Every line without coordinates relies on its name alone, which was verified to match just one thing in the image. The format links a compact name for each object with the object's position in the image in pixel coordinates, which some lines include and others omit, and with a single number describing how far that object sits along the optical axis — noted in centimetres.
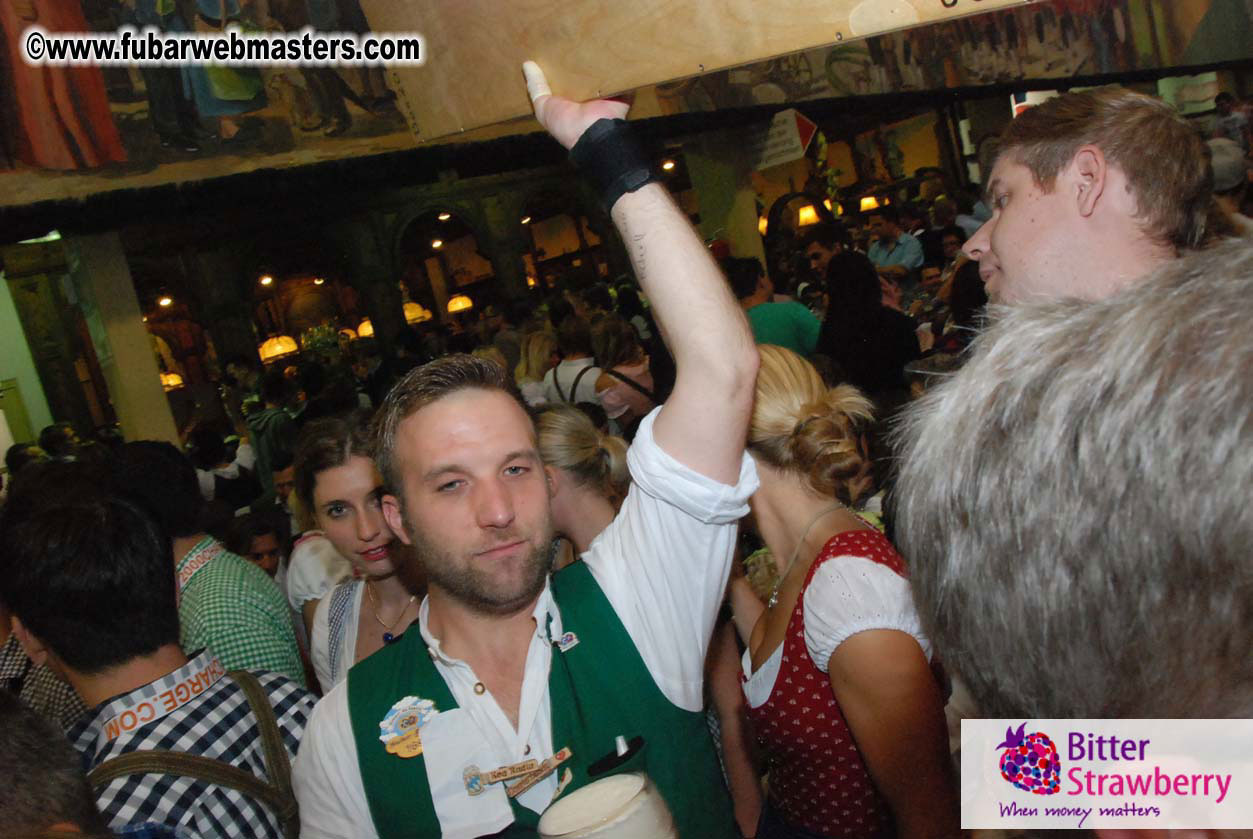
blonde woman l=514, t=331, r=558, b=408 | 623
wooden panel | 136
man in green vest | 143
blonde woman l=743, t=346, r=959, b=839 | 155
